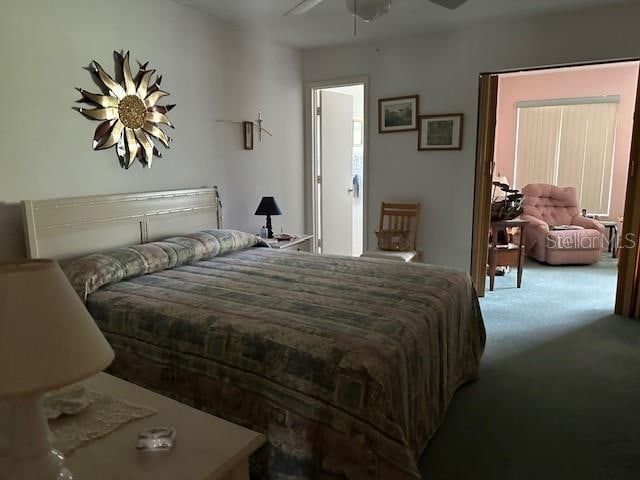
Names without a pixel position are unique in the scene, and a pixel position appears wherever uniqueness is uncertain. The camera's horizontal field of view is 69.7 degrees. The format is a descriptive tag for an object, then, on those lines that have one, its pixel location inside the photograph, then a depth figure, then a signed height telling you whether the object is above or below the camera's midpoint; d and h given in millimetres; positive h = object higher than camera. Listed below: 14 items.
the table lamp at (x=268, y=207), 4141 -344
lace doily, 1181 -685
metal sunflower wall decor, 2973 +392
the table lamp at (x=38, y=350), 794 -323
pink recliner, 5664 -774
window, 6492 +283
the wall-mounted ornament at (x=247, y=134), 4266 +323
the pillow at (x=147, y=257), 2443 -529
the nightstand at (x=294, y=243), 4086 -672
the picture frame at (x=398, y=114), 4531 +543
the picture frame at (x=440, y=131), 4352 +350
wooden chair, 4594 -512
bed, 1588 -699
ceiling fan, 2523 +891
